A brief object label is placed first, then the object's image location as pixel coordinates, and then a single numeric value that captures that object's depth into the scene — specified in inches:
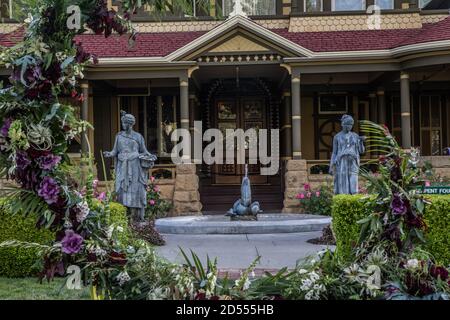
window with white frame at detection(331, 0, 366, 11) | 754.8
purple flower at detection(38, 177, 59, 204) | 162.4
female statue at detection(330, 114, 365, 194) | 438.6
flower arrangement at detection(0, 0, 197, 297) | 164.2
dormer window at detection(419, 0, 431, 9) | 863.1
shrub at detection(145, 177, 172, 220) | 589.0
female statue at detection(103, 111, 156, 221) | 404.8
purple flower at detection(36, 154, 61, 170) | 164.5
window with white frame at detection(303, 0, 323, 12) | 754.9
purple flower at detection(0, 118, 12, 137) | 163.9
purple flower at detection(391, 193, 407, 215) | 177.0
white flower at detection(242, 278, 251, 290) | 167.5
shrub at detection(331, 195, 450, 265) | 283.0
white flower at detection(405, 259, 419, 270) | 160.9
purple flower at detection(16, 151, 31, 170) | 163.0
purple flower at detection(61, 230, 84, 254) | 162.2
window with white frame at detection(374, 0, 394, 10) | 752.3
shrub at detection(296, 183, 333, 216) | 594.9
